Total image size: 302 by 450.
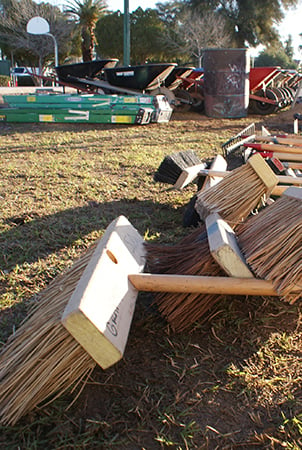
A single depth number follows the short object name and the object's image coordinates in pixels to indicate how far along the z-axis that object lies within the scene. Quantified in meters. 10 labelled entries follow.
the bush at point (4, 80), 28.91
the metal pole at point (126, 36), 14.48
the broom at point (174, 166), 3.84
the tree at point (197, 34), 31.16
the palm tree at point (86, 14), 28.74
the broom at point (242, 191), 2.53
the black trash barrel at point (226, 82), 11.02
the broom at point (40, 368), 1.62
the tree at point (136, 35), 35.28
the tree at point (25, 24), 33.12
